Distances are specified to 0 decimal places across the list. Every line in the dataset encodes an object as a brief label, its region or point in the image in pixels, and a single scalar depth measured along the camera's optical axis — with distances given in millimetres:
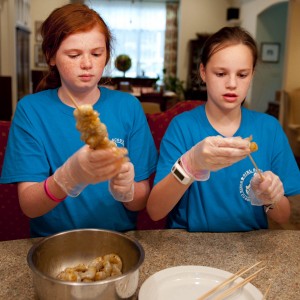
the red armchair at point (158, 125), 1880
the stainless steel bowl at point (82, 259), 711
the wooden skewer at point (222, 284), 818
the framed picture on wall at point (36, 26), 9916
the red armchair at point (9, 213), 1683
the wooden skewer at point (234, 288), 845
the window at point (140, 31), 10898
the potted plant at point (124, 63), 6004
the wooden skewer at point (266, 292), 835
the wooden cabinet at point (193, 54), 9805
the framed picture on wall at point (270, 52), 8891
